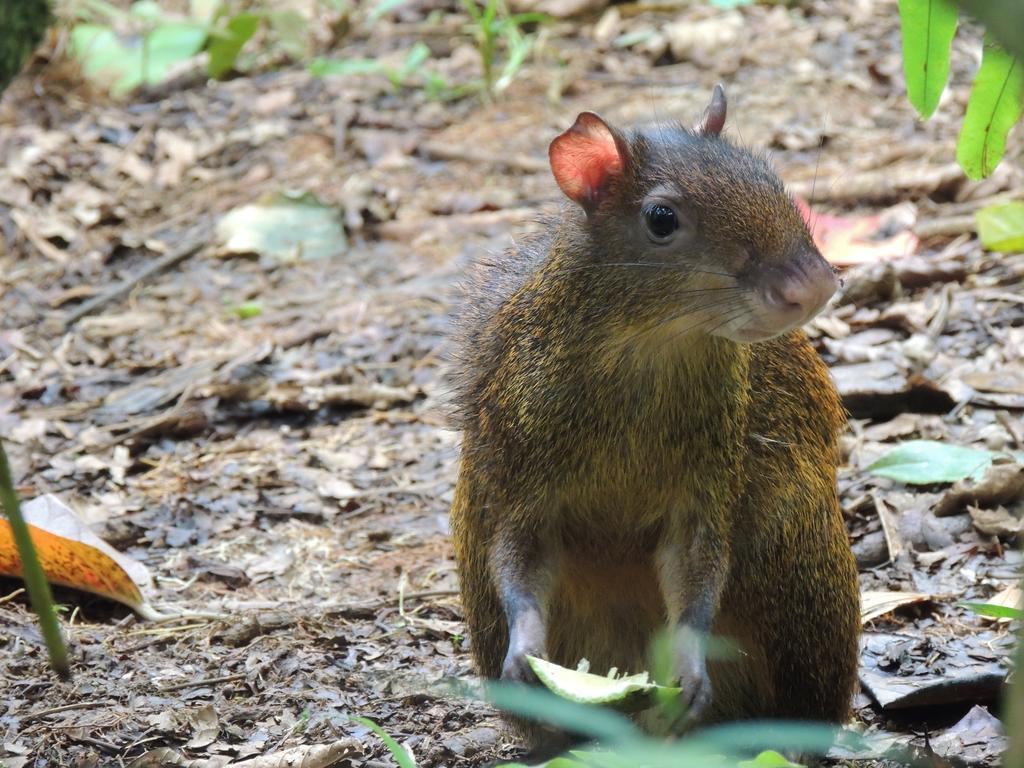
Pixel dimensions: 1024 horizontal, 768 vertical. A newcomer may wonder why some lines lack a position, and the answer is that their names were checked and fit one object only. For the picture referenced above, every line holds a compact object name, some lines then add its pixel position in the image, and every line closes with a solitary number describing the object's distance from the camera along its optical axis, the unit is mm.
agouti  7996
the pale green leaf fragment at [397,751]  6242
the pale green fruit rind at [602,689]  7055
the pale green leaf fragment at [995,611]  6701
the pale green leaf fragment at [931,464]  10883
